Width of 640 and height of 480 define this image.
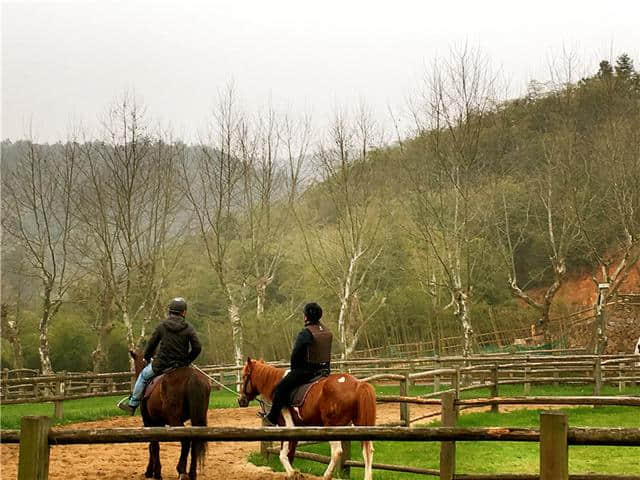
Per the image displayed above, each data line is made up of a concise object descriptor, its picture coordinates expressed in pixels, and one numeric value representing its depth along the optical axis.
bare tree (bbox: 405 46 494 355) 25.91
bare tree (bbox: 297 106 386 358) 29.69
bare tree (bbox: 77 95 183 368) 27.58
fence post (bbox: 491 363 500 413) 15.45
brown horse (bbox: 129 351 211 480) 8.71
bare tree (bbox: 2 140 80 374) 28.62
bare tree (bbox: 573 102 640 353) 25.27
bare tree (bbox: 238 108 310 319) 30.27
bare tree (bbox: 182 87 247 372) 28.19
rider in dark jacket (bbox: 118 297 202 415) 8.82
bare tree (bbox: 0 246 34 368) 30.90
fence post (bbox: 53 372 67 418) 16.83
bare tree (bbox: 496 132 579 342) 29.52
